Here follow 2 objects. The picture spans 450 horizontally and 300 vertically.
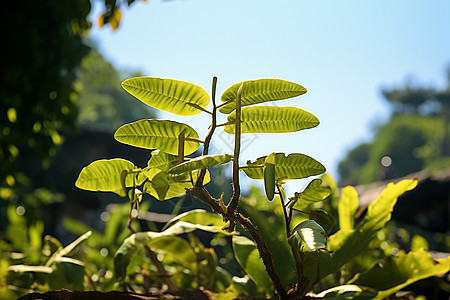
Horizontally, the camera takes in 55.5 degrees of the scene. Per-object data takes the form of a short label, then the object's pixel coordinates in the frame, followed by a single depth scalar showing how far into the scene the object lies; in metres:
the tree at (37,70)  2.86
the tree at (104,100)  25.86
